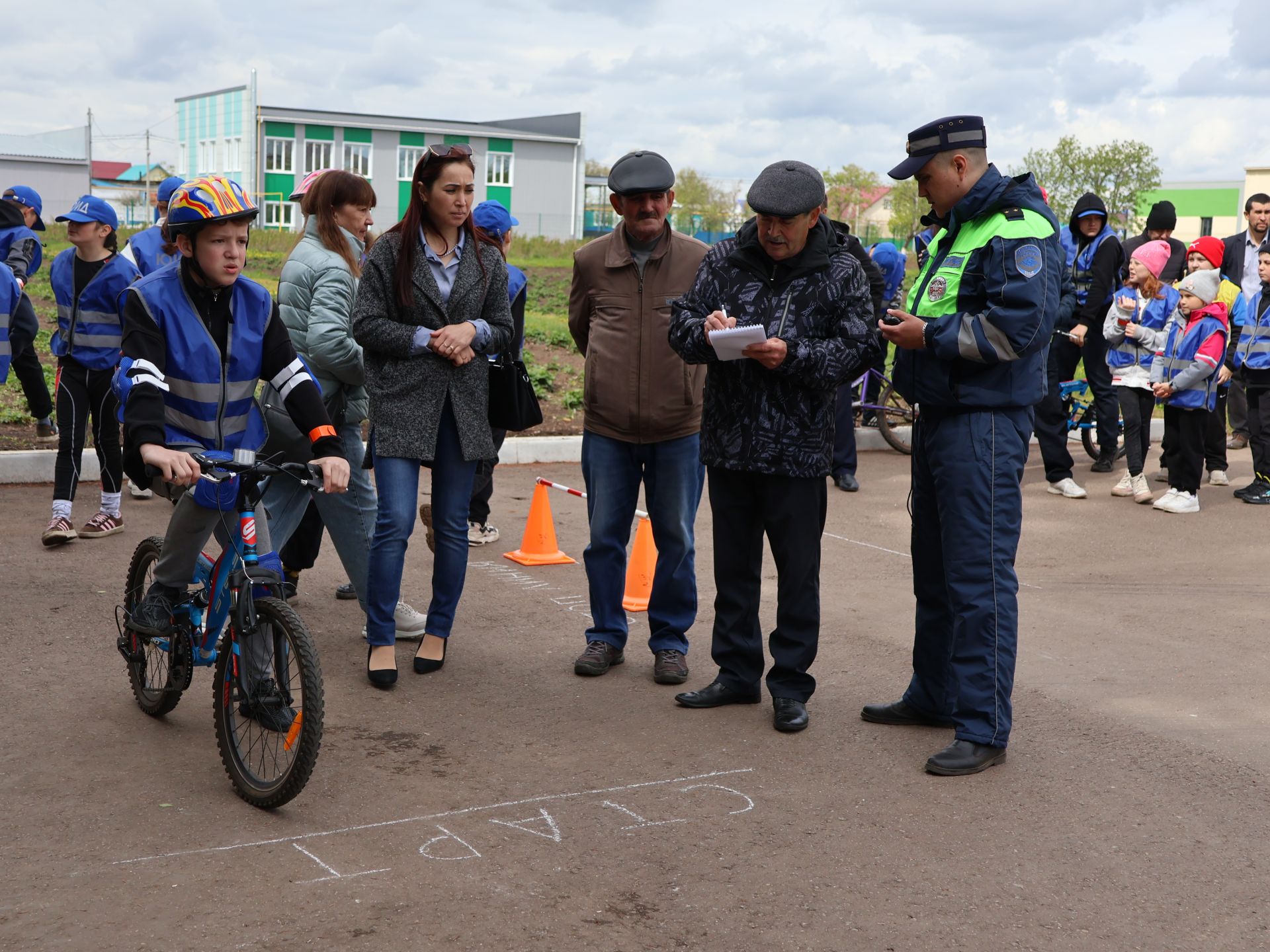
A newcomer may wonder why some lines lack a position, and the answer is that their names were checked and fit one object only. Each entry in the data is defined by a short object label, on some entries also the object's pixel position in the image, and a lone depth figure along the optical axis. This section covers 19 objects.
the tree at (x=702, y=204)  89.06
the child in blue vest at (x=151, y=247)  10.05
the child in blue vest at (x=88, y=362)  8.27
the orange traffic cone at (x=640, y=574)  7.39
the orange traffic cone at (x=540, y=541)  8.26
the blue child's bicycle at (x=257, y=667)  4.21
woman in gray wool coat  5.71
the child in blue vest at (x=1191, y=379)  10.44
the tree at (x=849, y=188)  78.12
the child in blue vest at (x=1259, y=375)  10.93
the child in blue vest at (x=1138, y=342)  11.10
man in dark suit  12.84
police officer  4.75
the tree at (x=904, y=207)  64.88
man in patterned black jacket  5.16
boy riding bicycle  4.55
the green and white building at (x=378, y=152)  80.19
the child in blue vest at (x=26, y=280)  8.86
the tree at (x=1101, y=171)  65.81
